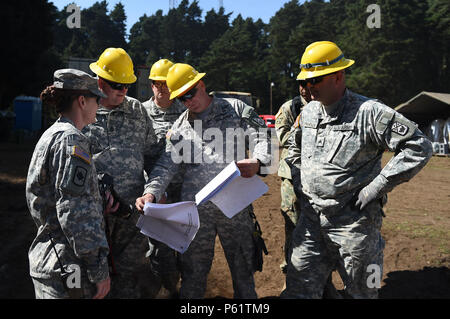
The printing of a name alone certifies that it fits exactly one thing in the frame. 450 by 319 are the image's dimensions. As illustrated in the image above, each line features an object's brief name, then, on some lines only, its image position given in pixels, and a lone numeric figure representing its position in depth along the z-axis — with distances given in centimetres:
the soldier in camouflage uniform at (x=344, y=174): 246
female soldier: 195
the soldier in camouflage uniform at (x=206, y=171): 299
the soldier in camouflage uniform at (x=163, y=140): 350
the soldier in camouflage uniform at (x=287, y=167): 427
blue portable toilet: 2189
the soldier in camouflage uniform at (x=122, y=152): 314
